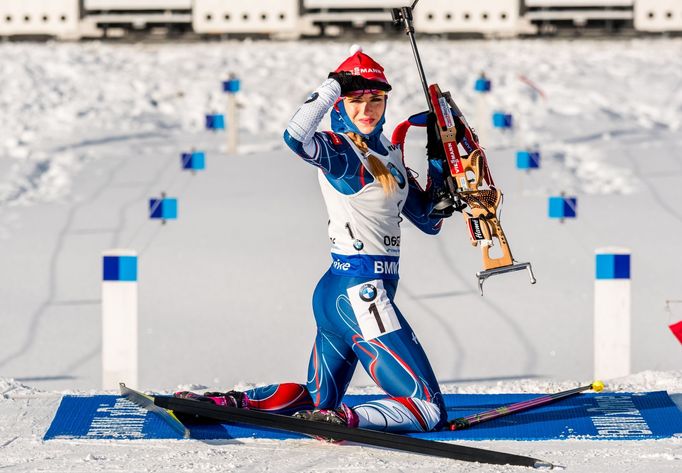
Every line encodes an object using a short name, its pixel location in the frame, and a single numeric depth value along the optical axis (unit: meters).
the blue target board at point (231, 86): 28.78
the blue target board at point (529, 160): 26.16
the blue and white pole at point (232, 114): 28.81
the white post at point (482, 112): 28.41
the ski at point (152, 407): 11.05
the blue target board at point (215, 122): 28.72
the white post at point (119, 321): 13.45
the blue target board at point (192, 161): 26.42
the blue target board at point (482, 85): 28.30
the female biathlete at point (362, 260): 10.73
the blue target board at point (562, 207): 18.83
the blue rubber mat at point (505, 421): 11.02
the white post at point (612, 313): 13.59
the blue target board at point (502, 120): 28.30
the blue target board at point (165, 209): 17.69
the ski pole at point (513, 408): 11.30
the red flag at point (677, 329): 12.02
